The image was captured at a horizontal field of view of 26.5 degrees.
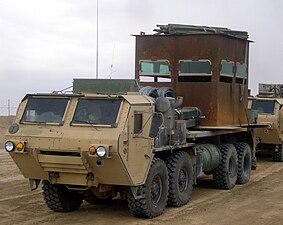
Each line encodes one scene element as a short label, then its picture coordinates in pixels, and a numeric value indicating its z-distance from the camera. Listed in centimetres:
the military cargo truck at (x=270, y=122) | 1955
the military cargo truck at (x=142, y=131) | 941
